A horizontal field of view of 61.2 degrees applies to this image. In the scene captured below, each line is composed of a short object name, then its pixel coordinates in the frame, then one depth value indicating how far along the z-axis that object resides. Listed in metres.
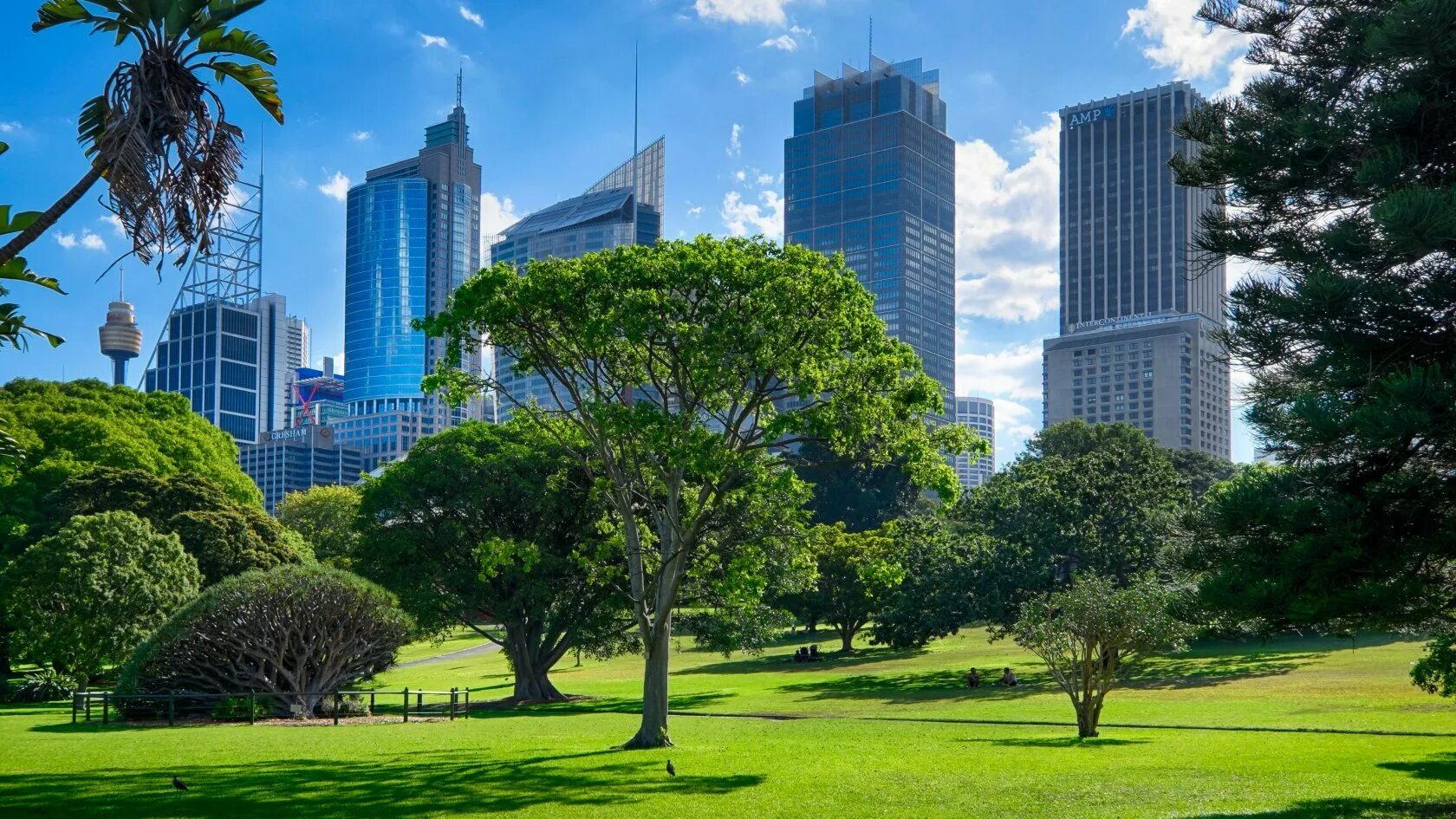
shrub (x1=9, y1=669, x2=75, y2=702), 42.79
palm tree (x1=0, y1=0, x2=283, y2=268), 11.95
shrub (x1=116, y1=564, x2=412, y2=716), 35.72
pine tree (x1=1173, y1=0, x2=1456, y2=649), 12.96
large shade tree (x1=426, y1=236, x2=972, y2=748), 23.53
